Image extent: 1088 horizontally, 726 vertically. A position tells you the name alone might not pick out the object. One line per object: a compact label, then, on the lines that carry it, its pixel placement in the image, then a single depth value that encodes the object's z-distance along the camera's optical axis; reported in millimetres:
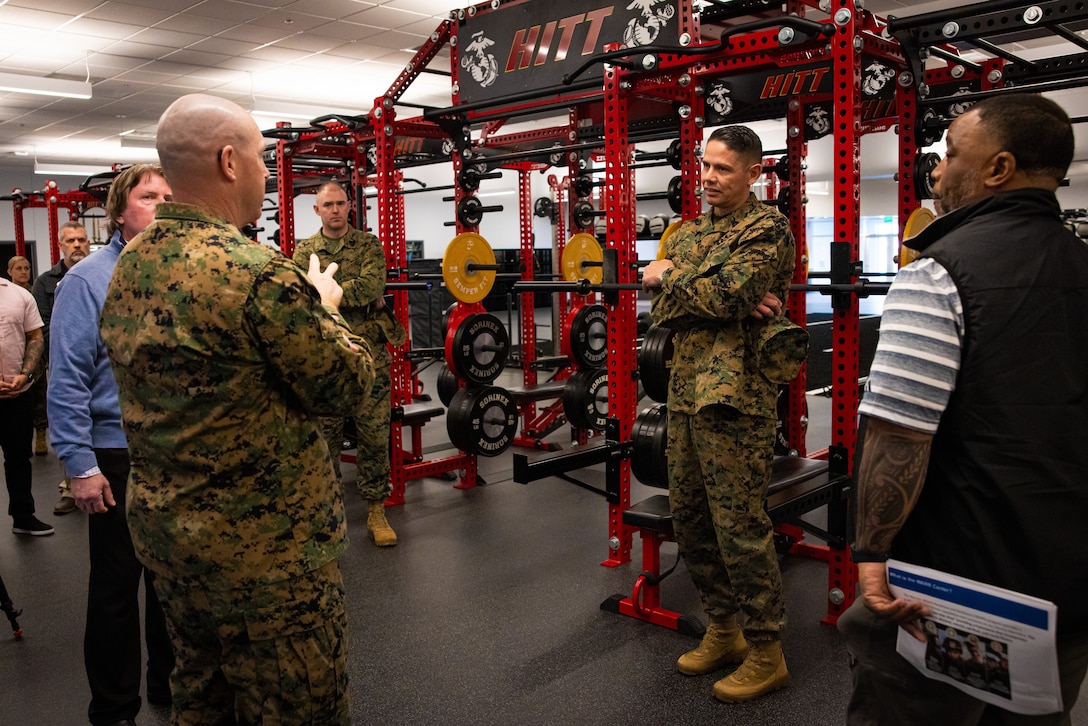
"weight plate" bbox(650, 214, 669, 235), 5965
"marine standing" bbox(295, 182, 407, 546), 4305
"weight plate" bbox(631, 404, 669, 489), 3371
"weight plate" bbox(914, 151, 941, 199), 3254
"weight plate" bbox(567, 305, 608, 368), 5734
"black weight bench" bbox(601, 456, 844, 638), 2939
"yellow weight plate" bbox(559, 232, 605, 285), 5578
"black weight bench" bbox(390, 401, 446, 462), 5277
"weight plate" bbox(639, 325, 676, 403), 3697
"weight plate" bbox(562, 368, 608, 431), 5590
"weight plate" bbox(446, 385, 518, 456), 5047
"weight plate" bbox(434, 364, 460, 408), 6066
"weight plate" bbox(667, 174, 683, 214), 4172
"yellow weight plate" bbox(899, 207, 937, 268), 3147
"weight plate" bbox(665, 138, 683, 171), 3854
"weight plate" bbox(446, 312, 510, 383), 5008
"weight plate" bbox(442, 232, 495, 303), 4789
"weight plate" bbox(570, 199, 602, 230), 5992
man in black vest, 1232
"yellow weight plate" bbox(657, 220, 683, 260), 3314
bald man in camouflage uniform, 1382
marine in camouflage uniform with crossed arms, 2535
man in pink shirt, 3898
